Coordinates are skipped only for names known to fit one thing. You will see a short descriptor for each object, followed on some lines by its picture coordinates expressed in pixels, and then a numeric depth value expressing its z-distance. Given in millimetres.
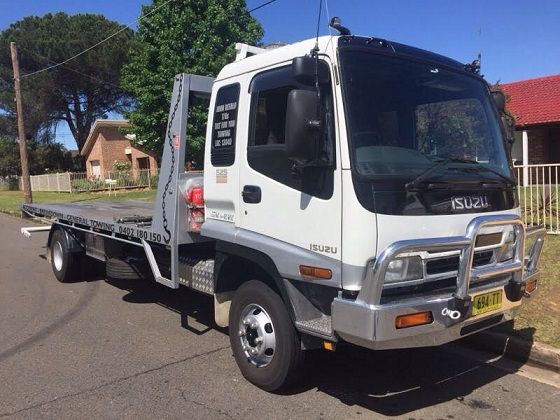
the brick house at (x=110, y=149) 41188
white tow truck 3623
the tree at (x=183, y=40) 19359
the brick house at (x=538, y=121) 20312
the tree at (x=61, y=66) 41094
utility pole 22656
